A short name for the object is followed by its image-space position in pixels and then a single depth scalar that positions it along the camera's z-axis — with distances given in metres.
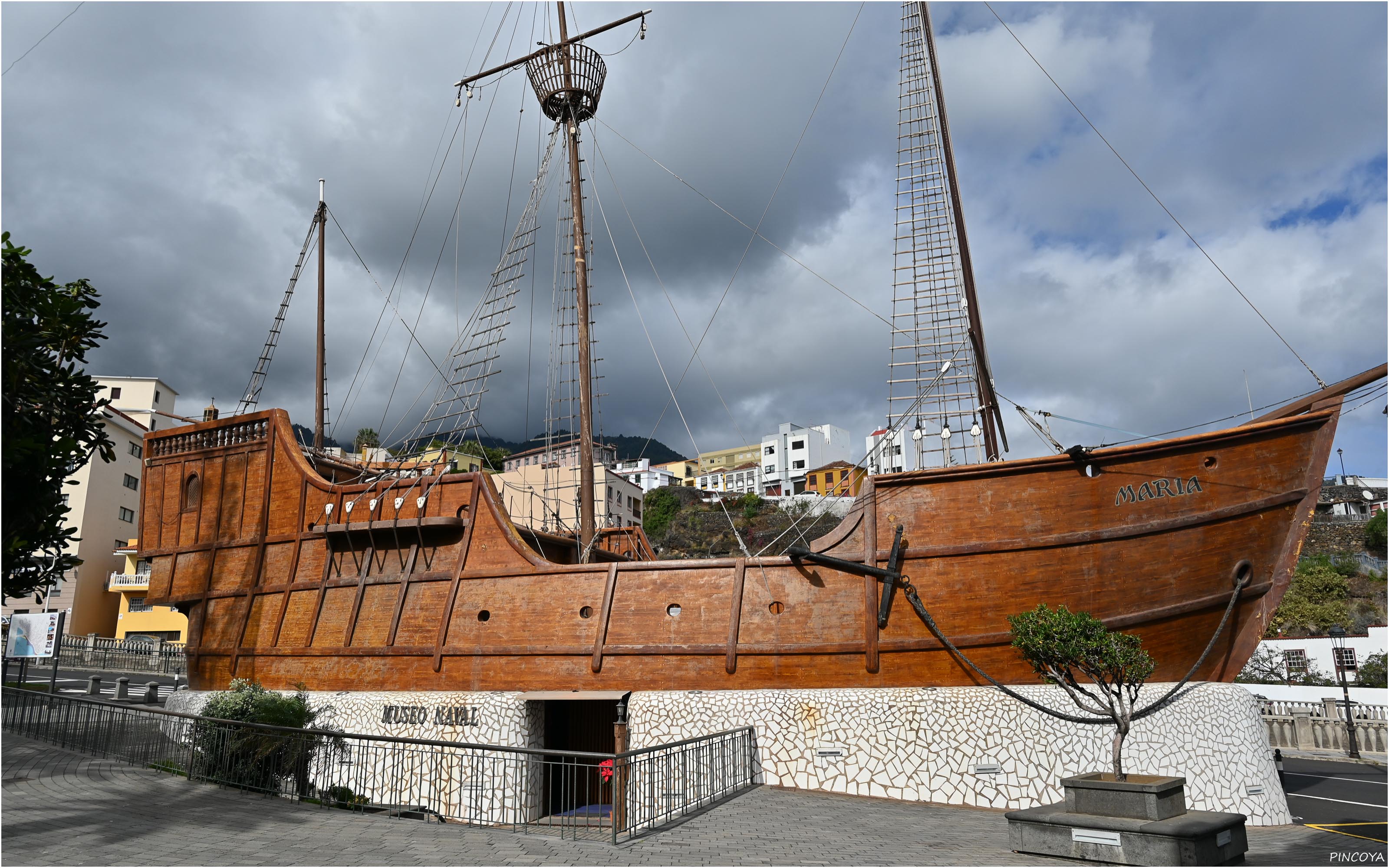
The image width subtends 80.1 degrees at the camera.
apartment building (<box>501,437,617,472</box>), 49.62
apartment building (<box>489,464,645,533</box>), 39.25
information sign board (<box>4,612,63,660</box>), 14.83
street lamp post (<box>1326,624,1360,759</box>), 17.38
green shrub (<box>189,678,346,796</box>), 10.29
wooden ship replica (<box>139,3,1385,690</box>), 9.92
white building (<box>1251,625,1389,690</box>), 26.30
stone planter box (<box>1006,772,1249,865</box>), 7.03
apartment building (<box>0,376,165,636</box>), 34.75
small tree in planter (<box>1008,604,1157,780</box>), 8.21
